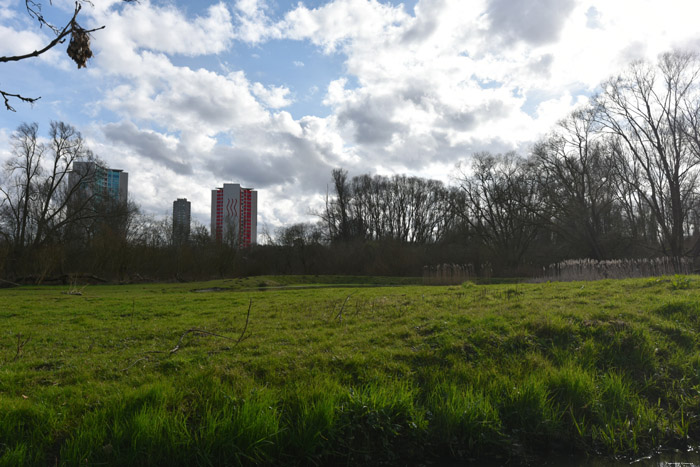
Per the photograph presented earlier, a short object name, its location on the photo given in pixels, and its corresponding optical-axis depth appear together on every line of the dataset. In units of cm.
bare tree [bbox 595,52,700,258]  3033
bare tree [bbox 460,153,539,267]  4472
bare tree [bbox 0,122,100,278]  3412
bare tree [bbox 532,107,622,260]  3838
